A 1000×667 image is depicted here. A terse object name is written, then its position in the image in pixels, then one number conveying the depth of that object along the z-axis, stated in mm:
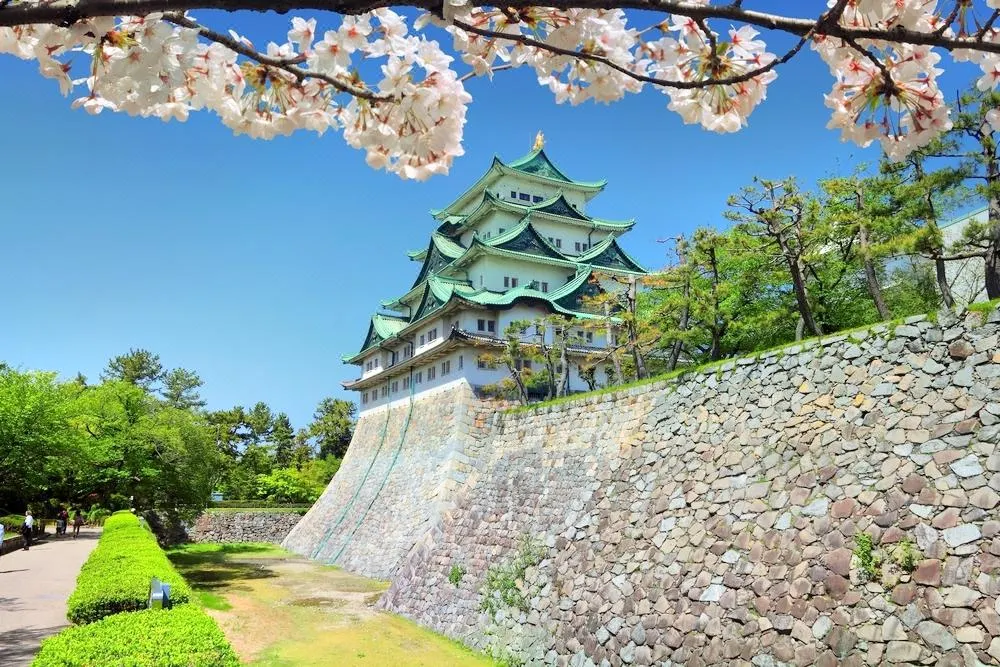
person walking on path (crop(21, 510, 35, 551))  19828
